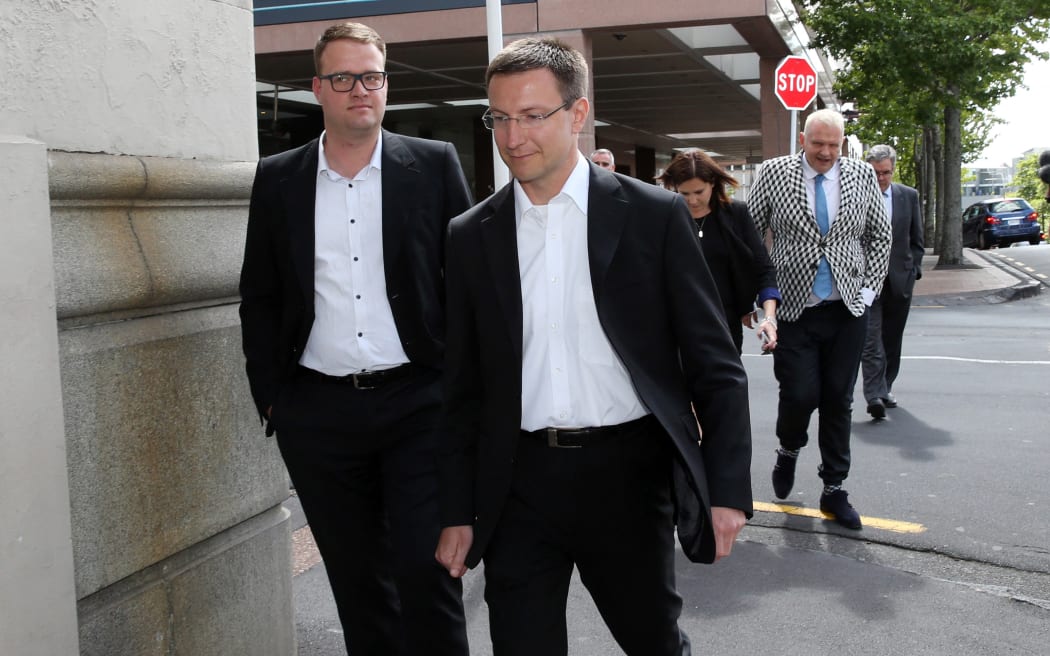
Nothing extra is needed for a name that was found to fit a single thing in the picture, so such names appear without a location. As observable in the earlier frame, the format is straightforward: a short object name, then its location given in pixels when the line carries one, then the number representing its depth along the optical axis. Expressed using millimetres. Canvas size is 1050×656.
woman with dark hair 5785
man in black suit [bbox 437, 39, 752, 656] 2695
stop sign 14766
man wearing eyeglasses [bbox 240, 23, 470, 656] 3420
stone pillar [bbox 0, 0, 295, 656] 2986
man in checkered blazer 5895
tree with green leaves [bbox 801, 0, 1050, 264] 22188
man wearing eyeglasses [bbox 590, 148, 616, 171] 9172
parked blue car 42438
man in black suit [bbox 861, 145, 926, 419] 9031
